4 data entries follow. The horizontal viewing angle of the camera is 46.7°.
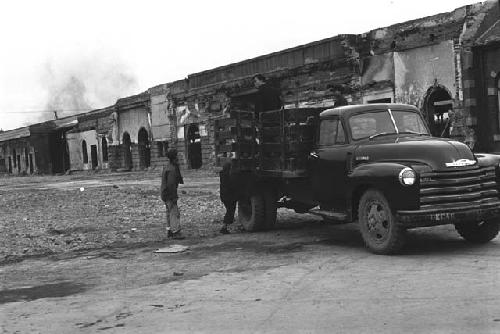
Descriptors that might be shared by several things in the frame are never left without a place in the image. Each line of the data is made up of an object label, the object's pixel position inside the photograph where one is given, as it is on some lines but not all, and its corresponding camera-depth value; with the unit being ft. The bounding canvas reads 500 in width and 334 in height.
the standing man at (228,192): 34.78
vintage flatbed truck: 23.56
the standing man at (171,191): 33.24
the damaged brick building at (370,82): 62.39
